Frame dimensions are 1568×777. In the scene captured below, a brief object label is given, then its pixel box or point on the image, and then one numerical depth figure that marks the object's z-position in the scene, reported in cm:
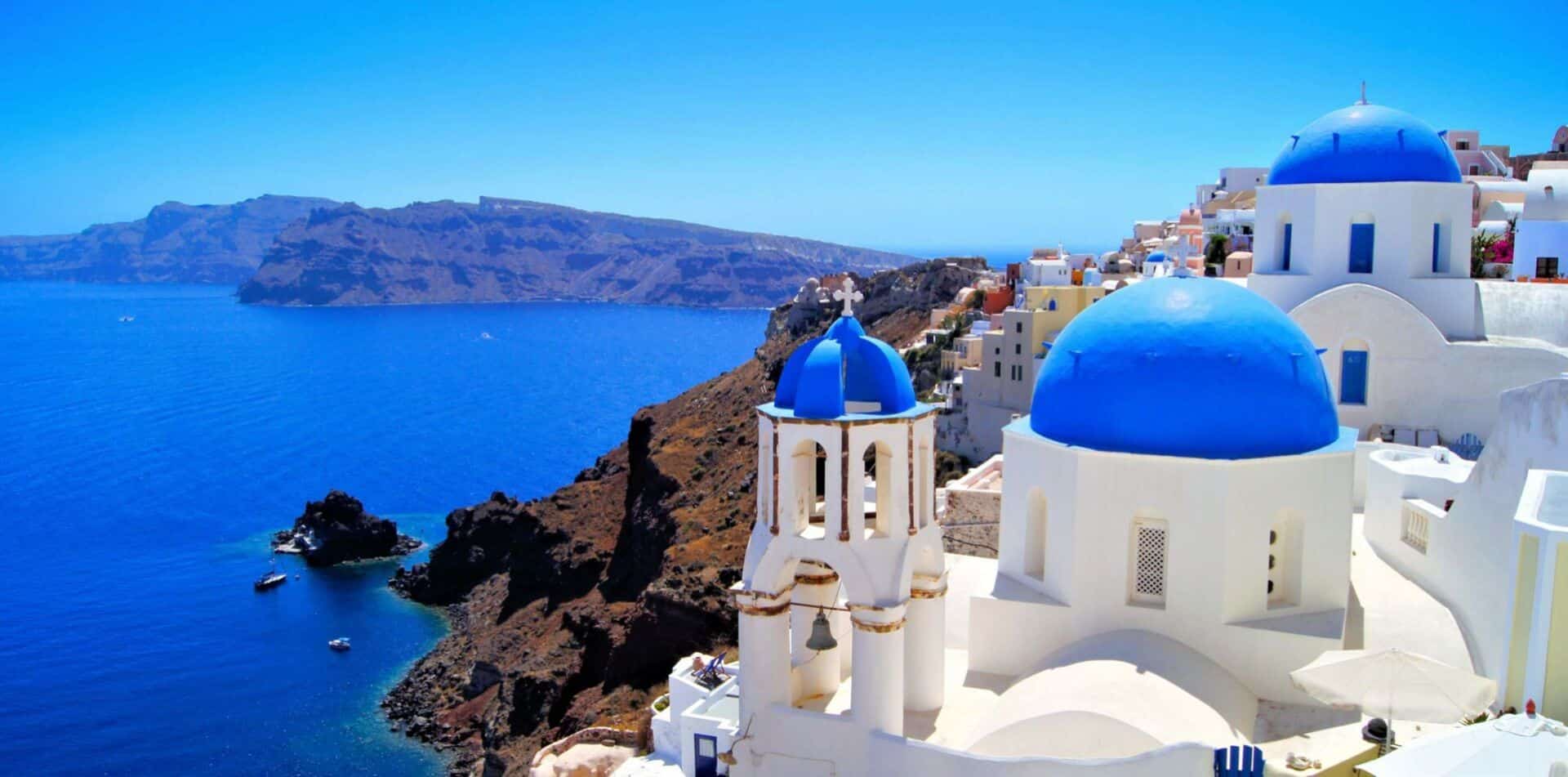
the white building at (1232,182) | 6500
